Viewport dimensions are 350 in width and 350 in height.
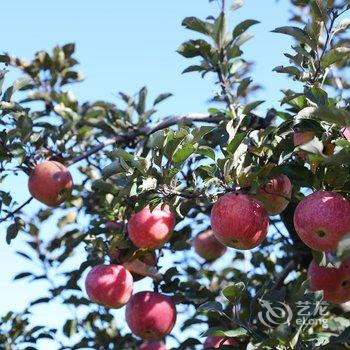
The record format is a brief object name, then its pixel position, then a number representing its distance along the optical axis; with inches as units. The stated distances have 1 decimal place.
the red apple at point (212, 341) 130.6
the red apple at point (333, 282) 99.4
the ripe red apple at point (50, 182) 133.0
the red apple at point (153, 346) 144.6
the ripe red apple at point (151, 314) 127.9
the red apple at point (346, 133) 84.5
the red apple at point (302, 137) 87.2
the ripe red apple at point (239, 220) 90.8
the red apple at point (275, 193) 95.3
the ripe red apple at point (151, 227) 114.6
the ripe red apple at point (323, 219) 79.9
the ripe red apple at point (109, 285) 122.3
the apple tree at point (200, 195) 87.7
